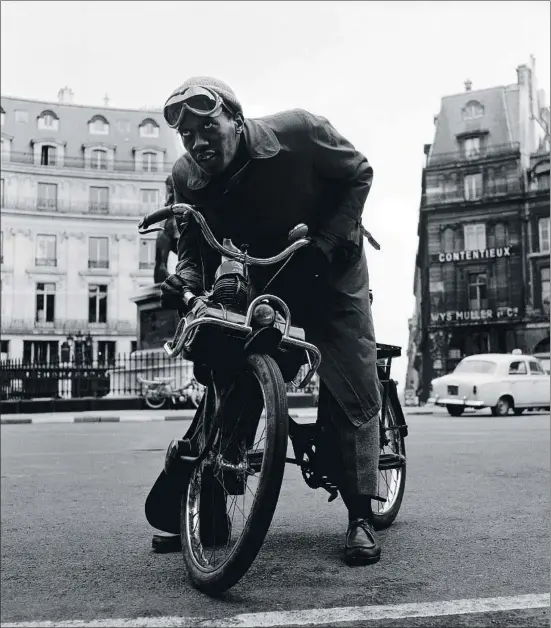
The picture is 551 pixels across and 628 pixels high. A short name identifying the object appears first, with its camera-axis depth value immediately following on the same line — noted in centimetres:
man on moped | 270
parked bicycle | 2044
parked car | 1995
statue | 1871
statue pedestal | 2088
